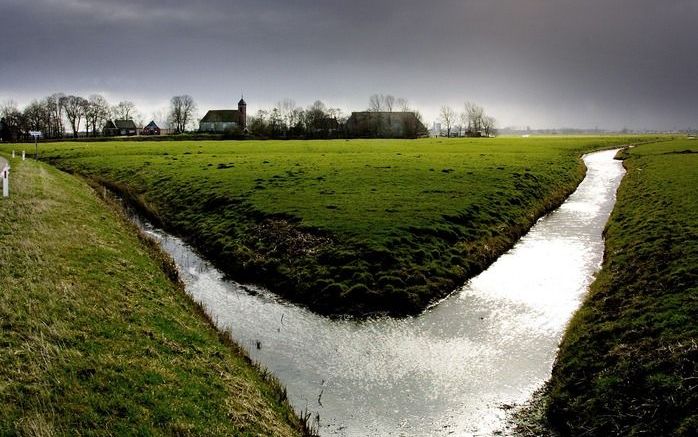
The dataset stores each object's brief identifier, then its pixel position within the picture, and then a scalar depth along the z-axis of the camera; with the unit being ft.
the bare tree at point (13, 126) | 467.31
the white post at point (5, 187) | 92.94
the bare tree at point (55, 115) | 549.13
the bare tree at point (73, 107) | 561.84
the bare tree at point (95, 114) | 568.41
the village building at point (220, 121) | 646.82
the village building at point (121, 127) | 593.83
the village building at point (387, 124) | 552.49
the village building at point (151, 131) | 639.85
